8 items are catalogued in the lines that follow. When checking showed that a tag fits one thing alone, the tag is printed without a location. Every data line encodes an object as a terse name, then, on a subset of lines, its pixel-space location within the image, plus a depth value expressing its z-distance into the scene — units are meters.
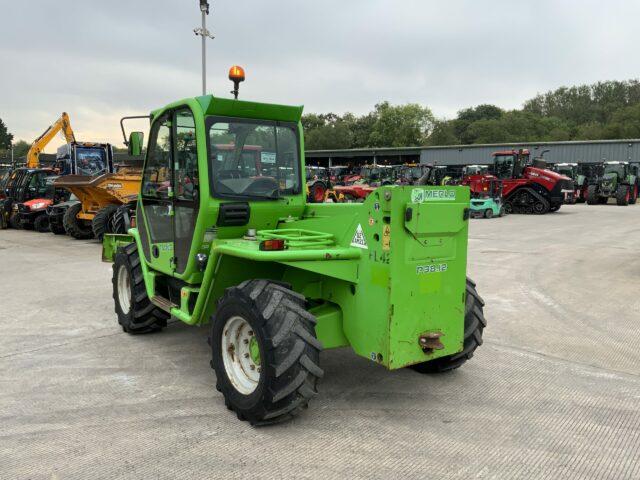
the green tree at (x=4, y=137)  122.81
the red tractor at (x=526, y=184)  23.88
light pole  11.41
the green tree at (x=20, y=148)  100.25
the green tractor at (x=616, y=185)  28.58
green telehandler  3.54
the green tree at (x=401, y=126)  87.69
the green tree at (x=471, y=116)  95.44
